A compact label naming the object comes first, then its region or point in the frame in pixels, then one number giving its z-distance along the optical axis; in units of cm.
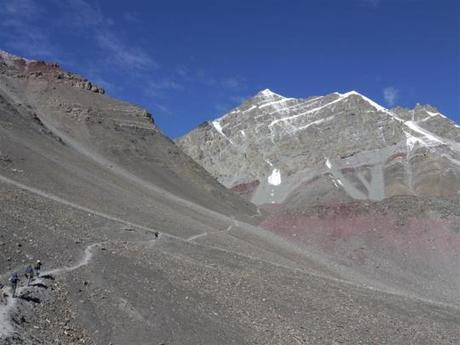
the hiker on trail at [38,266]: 2292
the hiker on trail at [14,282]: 1926
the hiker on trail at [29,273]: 2139
